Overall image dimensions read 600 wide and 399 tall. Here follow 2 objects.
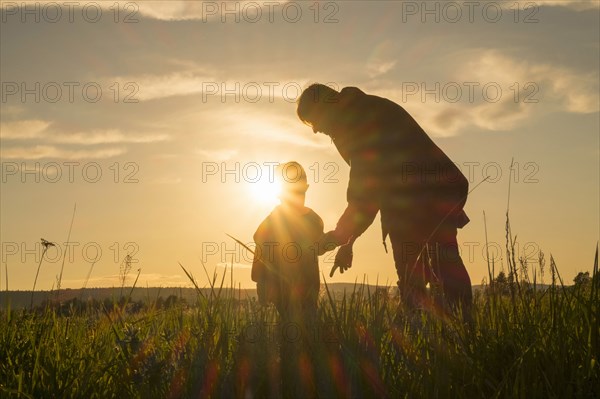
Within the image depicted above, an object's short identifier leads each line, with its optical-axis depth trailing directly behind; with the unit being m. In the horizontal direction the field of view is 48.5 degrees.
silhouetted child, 7.60
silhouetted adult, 6.22
